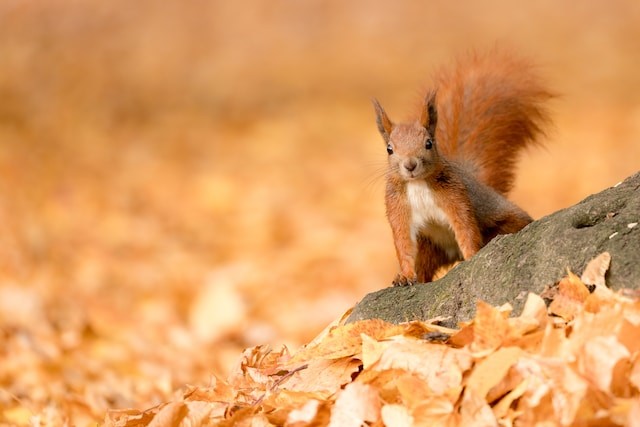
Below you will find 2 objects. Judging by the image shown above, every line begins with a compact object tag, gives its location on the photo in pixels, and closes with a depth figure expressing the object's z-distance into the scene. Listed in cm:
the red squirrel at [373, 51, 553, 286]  751
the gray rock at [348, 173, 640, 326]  734
